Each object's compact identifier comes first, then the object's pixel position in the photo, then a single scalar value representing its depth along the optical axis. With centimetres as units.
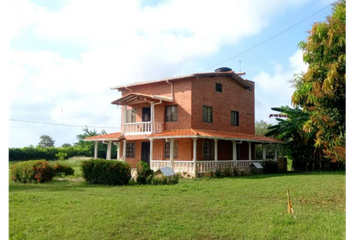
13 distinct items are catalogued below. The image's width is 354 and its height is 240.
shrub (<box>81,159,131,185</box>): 1554
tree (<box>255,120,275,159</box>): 3678
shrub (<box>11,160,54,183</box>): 1684
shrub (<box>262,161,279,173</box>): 2504
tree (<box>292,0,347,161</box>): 1016
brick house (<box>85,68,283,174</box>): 2174
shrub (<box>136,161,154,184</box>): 1574
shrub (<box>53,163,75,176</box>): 1920
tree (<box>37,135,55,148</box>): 7956
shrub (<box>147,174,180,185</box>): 1562
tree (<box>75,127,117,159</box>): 4384
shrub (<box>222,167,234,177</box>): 2068
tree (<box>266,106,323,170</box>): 2659
